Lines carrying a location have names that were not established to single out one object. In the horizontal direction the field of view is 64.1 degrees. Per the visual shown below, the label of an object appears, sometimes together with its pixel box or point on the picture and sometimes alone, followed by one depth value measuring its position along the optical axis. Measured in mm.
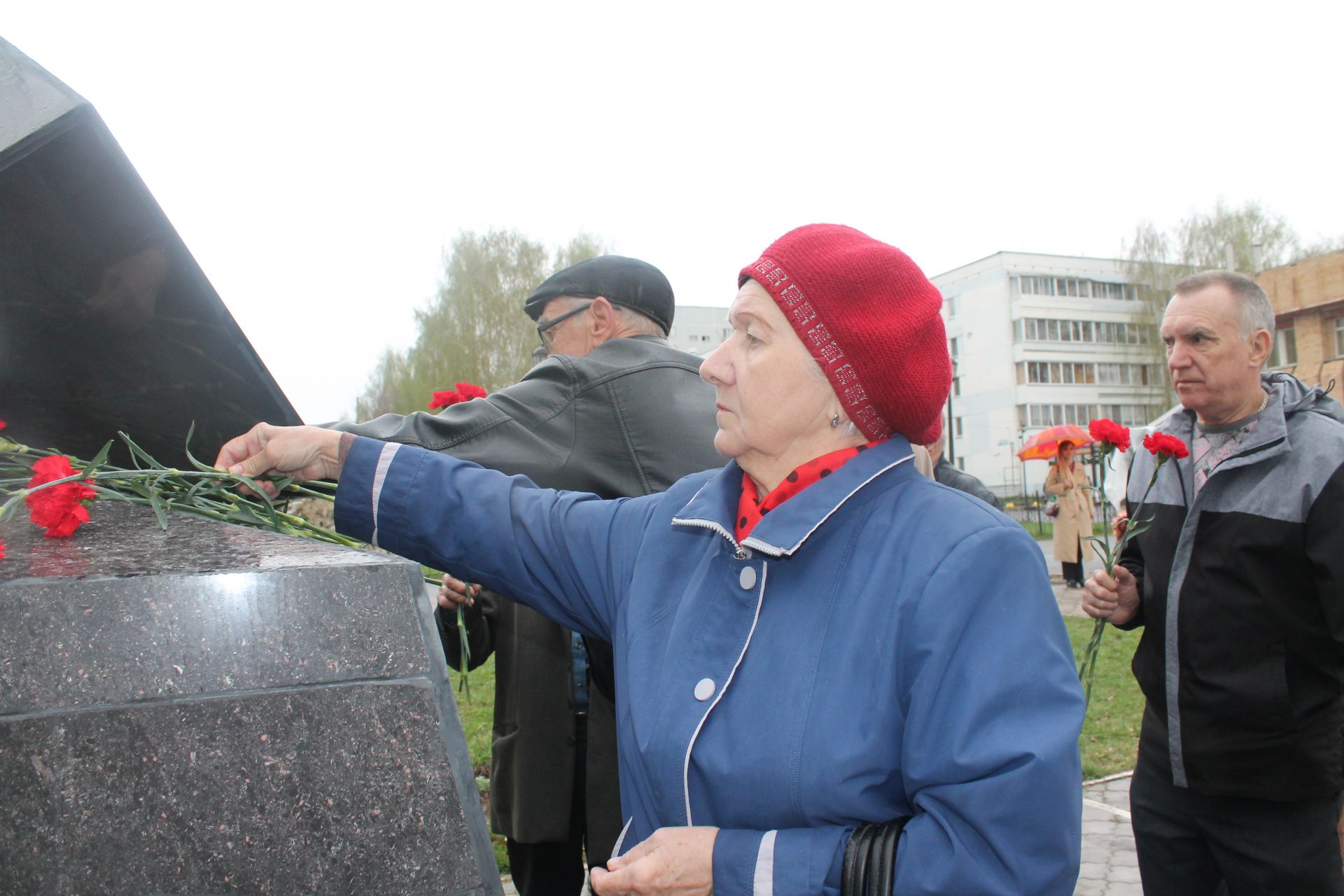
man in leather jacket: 2484
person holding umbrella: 13250
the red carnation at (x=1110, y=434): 3311
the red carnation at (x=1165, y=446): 3123
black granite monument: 1283
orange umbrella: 16812
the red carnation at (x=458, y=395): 2939
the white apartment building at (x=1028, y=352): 61688
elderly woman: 1439
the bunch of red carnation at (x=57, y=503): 1576
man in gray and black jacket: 2822
